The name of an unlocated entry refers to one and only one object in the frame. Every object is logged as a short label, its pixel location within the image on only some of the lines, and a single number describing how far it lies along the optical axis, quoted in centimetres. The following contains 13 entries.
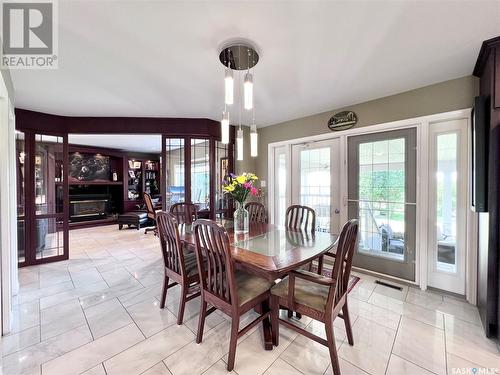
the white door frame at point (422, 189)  230
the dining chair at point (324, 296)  144
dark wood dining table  151
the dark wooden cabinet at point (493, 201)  174
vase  248
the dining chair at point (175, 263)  199
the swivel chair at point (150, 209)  578
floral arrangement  227
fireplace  650
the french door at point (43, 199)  328
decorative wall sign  310
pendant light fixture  163
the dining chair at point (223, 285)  151
